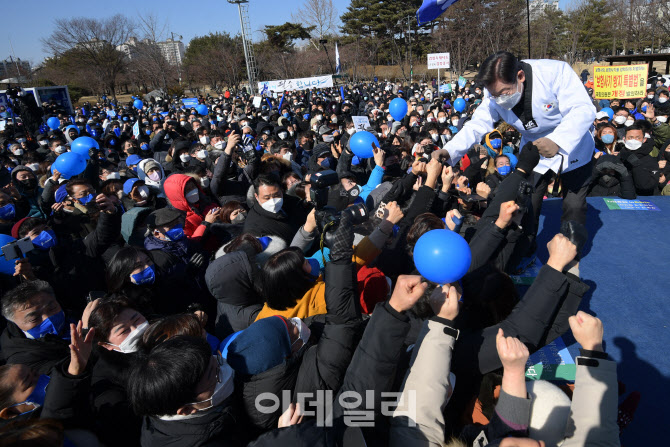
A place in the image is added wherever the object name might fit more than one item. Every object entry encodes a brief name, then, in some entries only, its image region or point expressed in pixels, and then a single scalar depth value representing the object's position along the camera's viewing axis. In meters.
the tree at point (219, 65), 42.41
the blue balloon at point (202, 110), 16.88
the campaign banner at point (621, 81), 10.08
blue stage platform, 2.19
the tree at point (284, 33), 48.41
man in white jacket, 2.59
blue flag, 8.16
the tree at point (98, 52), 38.91
